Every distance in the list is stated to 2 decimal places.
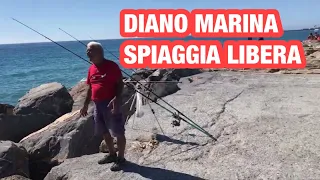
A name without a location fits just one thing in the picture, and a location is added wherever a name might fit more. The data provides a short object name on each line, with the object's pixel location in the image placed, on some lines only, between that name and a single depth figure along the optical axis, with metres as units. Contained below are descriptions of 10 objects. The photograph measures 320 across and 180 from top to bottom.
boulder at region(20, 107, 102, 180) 4.46
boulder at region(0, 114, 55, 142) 5.92
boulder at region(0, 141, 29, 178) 3.89
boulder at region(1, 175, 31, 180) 3.32
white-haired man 3.01
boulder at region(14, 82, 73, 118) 6.47
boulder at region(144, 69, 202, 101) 6.01
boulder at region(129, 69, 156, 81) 7.23
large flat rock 3.14
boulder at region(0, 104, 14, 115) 6.84
